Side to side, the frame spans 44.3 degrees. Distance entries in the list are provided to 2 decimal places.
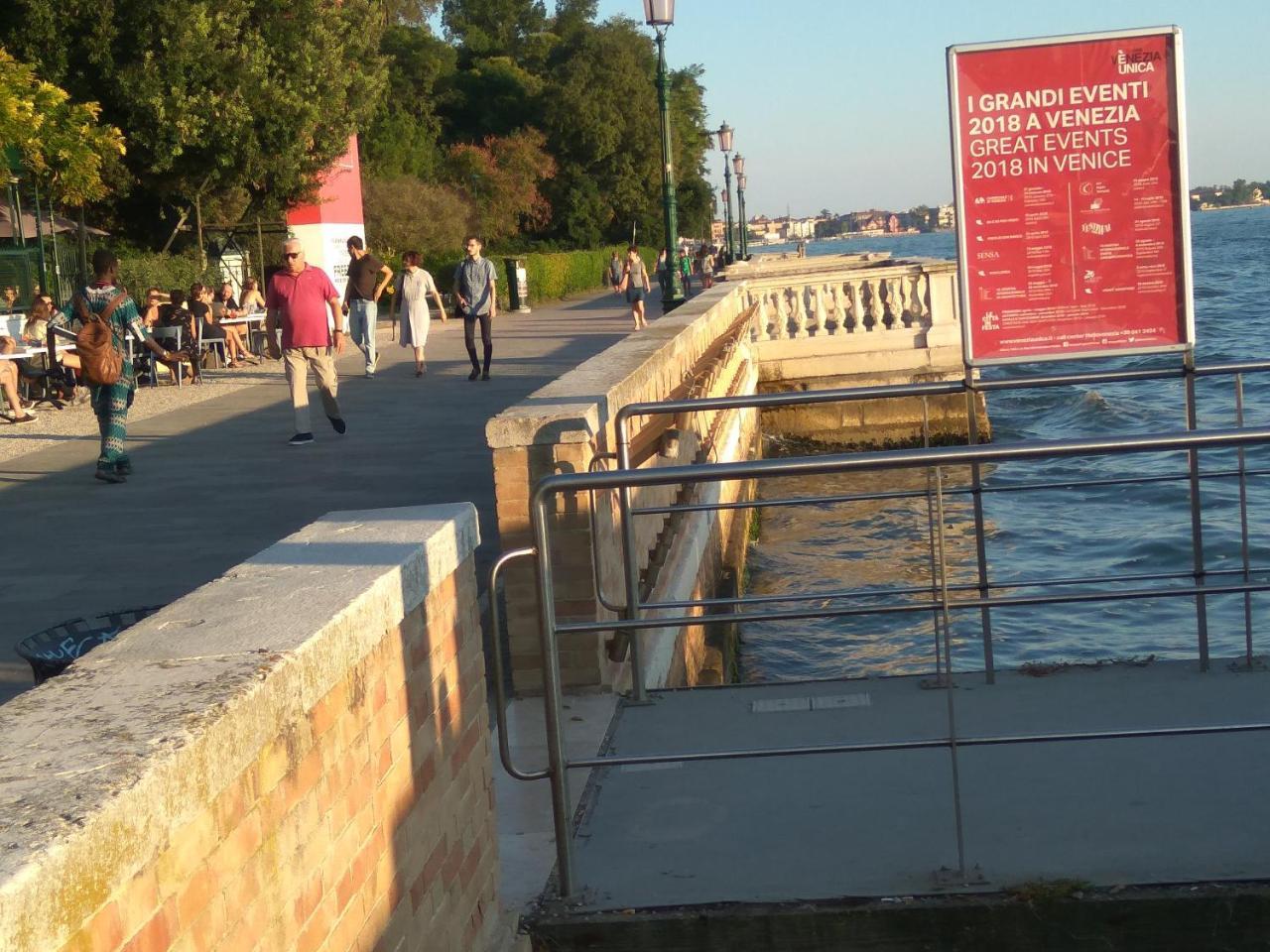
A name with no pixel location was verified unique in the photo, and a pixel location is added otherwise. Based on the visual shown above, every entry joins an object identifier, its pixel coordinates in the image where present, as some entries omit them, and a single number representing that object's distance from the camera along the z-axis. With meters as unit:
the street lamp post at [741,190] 71.12
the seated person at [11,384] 17.16
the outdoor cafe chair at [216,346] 23.34
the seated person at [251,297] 26.44
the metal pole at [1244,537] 6.00
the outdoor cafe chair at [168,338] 21.47
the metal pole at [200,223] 29.42
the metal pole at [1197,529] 5.91
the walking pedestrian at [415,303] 20.50
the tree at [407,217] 49.84
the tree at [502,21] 97.75
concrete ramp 4.38
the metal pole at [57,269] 25.08
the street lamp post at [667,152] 25.66
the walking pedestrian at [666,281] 31.70
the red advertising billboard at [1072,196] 6.06
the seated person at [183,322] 22.03
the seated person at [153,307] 21.64
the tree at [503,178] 65.88
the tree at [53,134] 17.20
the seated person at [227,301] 26.15
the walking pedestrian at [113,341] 12.23
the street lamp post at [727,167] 50.75
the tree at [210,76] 27.34
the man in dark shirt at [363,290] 19.70
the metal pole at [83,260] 25.12
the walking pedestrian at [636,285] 29.83
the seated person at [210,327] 23.39
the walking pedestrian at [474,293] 19.73
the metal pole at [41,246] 24.17
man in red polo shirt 14.54
